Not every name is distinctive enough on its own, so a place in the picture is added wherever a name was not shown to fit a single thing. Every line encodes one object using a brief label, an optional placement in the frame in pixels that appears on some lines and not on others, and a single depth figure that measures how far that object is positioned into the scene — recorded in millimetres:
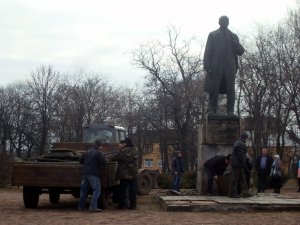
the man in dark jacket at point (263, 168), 18500
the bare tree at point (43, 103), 53238
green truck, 12016
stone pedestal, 14602
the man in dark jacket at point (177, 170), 18625
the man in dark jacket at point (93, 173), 11695
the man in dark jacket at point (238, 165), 12859
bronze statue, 15156
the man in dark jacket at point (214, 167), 13695
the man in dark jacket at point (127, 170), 12305
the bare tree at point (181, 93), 42562
